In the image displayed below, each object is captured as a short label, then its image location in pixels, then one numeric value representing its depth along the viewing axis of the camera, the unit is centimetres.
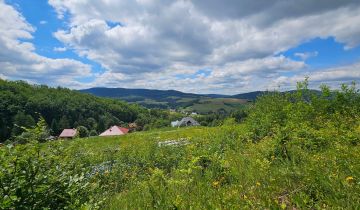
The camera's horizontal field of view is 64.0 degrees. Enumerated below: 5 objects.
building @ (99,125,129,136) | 9710
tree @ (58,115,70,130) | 10580
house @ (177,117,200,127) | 12210
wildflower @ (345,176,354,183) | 428
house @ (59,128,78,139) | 9288
